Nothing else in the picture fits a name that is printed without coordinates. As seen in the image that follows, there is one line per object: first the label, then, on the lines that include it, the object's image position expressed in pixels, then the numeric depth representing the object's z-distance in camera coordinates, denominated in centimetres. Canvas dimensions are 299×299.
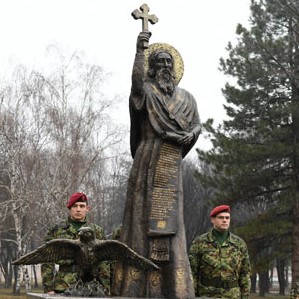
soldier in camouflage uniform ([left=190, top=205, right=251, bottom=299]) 638
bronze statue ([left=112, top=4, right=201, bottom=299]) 652
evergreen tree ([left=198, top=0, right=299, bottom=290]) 2383
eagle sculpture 550
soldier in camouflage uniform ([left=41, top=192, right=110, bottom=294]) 627
